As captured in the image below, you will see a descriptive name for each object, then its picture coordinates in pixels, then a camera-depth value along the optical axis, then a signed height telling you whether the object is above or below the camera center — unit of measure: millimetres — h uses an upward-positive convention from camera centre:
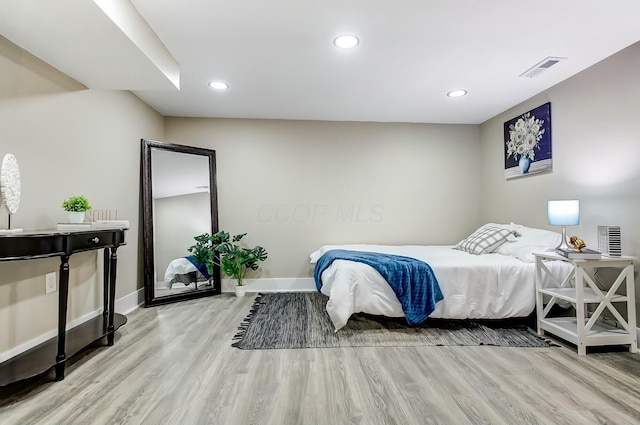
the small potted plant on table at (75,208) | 2354 +94
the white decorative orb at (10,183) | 1969 +239
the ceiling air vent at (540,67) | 2801 +1348
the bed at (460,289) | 2855 -639
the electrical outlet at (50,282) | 2387 -452
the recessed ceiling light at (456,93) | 3541 +1374
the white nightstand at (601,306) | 2387 -666
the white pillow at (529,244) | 3096 -271
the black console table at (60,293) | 1762 -445
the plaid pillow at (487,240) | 3520 -262
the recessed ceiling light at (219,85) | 3279 +1387
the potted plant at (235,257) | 4109 -485
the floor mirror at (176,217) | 3791 +37
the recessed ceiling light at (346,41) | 2447 +1366
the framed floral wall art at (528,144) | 3477 +847
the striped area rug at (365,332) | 2621 -1010
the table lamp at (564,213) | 2600 +26
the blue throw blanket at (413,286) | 2854 -606
